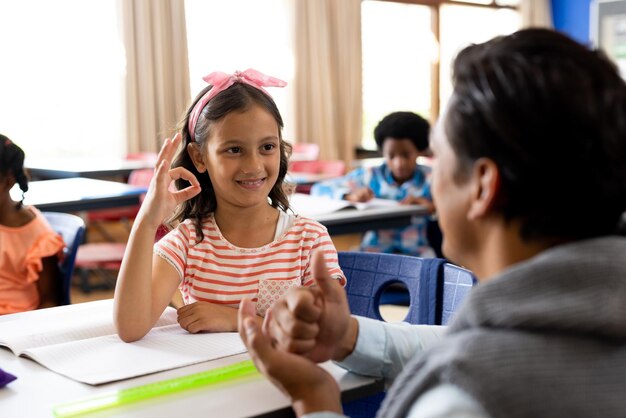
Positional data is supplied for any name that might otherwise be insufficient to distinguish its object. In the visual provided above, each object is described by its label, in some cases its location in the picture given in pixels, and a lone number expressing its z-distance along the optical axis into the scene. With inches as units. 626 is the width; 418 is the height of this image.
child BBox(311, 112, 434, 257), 143.5
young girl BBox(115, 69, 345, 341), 67.2
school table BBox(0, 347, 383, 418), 41.4
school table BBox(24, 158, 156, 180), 196.2
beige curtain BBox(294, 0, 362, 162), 294.8
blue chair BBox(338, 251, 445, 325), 67.5
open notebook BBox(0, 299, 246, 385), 48.8
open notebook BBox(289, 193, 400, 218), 126.4
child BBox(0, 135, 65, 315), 93.8
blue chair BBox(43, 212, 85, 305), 95.5
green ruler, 41.4
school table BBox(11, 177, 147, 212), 133.9
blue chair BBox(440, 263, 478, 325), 64.1
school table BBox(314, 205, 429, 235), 123.2
